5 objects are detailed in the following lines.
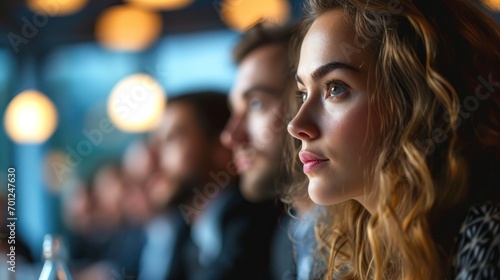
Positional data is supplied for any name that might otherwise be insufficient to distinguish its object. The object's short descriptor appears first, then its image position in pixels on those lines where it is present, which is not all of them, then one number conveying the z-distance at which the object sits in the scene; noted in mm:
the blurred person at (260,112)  1424
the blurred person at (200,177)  1559
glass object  1079
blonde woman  908
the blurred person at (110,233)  2285
